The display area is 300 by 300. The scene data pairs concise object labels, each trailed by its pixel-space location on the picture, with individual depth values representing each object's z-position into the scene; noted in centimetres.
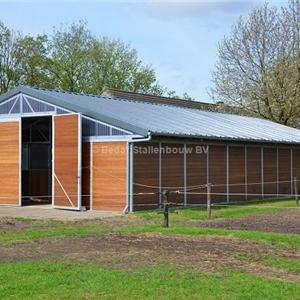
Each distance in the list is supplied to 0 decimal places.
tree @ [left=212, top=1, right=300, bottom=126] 4294
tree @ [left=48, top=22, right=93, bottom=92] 6134
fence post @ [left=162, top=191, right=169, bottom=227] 1644
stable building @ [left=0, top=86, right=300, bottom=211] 2261
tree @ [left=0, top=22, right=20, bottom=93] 5641
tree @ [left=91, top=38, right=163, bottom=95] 6300
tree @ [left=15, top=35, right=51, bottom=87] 5747
